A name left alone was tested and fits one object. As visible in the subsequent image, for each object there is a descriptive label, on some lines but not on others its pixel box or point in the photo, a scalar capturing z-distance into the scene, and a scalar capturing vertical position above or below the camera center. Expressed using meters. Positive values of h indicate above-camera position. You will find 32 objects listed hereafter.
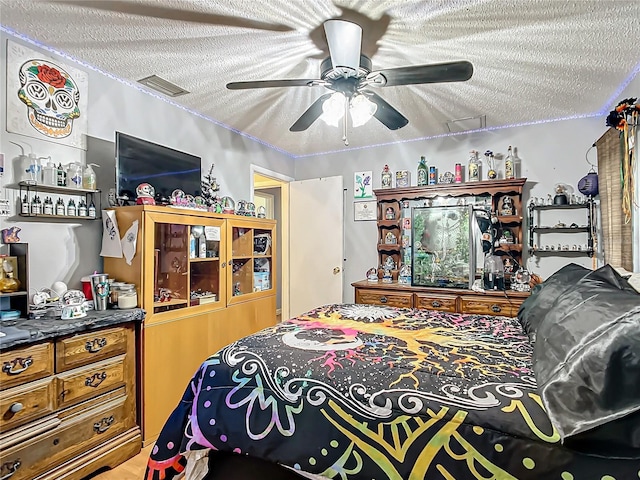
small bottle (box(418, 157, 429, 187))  3.90 +0.76
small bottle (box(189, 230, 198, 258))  2.68 -0.01
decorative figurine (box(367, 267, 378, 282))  4.02 -0.36
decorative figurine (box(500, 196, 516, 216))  3.53 +0.35
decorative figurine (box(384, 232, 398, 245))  4.07 +0.04
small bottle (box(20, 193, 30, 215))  2.01 +0.22
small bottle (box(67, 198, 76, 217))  2.21 +0.23
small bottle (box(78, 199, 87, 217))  2.27 +0.24
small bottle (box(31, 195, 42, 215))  2.04 +0.23
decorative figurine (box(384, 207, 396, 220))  4.07 +0.33
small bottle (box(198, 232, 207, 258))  2.77 -0.01
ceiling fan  1.78 +0.89
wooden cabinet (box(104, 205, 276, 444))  2.29 -0.35
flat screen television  2.41 +0.59
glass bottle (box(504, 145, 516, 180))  3.49 +0.74
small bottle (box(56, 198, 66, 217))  2.15 +0.23
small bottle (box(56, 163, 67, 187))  2.15 +0.42
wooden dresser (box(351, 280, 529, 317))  3.15 -0.54
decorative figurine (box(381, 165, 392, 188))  4.11 +0.75
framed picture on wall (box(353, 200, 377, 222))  4.25 +0.39
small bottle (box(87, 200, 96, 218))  2.33 +0.23
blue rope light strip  2.15 +1.17
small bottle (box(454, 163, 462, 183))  3.73 +0.73
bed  1.08 -0.60
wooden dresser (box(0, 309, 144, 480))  1.62 -0.81
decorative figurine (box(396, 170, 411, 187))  4.06 +0.74
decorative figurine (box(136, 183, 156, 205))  2.40 +0.35
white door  4.39 +0.01
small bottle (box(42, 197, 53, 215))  2.09 +0.23
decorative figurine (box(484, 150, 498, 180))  3.59 +0.80
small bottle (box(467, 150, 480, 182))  3.68 +0.77
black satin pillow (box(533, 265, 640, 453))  1.00 -0.40
